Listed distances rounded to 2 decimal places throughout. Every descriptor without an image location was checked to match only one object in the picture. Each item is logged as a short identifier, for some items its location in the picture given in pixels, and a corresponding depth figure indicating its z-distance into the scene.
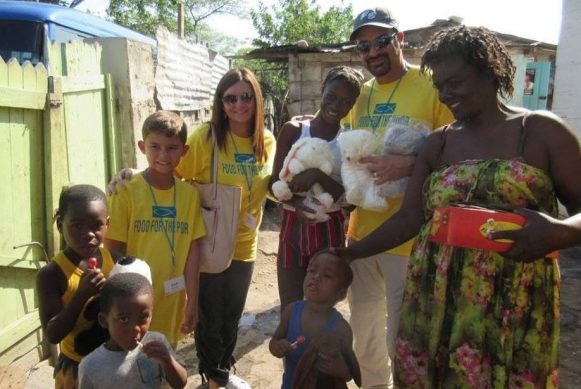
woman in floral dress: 1.66
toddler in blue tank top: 2.02
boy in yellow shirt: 2.41
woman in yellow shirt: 2.78
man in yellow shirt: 2.42
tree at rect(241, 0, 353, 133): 21.81
